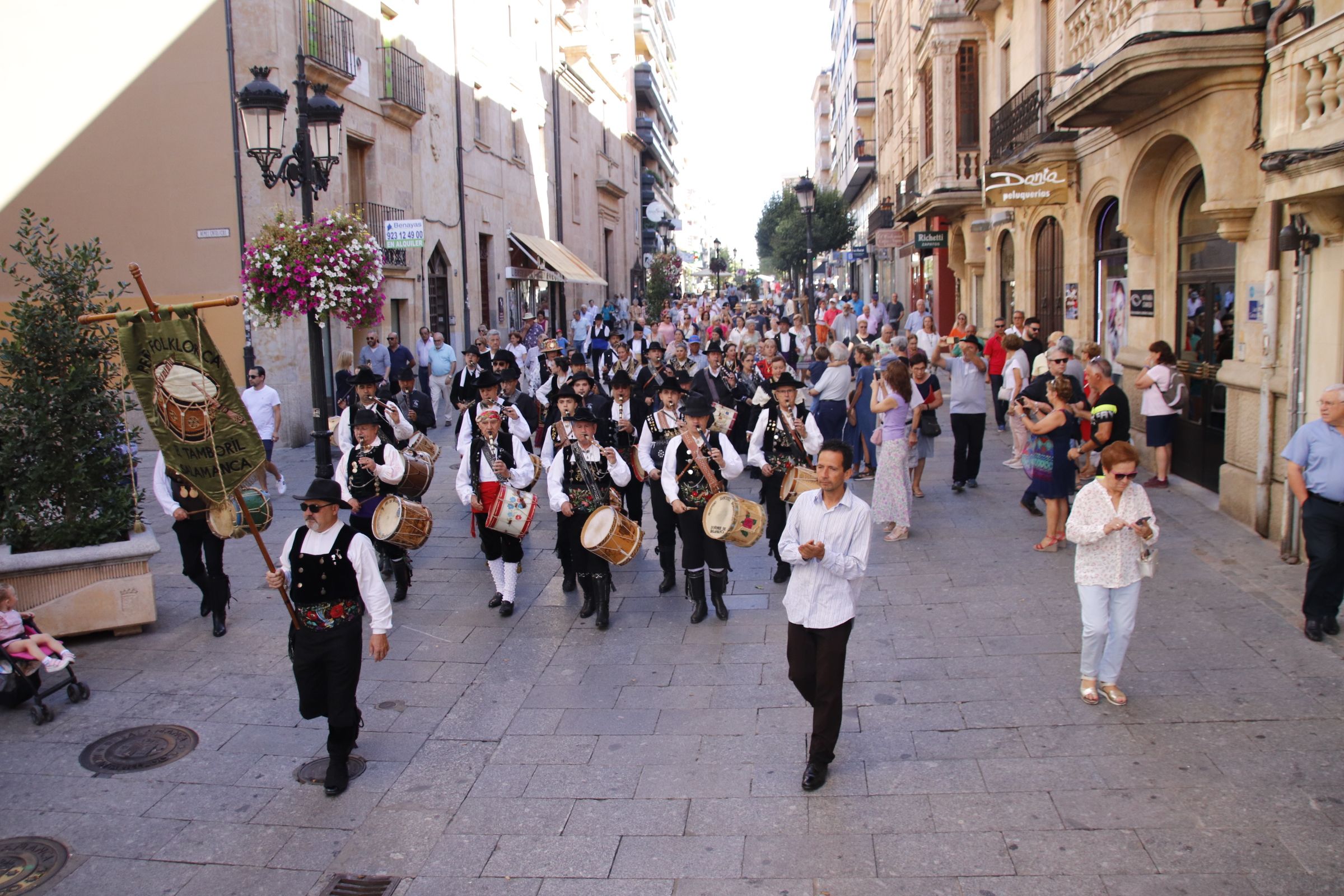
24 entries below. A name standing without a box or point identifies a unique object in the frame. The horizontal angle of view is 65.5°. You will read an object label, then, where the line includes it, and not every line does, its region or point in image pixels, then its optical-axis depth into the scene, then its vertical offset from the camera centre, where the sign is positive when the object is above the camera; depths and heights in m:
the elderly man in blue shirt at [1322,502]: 7.00 -1.11
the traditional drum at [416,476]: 9.44 -1.09
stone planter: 7.88 -1.71
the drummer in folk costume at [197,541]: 8.28 -1.45
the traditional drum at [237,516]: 8.30 -1.27
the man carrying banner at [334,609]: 5.70 -1.38
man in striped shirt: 5.41 -1.27
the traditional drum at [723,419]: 8.88 -0.63
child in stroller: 6.82 -1.81
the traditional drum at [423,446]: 10.31 -0.90
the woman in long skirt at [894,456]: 10.55 -1.11
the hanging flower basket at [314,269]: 10.61 +0.92
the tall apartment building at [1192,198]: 8.98 +1.66
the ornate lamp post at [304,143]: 10.34 +2.19
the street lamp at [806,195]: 27.17 +4.00
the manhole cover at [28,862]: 4.90 -2.42
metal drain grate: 4.76 -2.42
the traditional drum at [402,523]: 8.54 -1.37
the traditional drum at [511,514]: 8.57 -1.31
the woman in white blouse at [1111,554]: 6.22 -1.27
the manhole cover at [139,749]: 6.14 -2.33
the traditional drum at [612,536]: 8.02 -1.42
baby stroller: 6.73 -2.09
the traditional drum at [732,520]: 7.88 -1.29
